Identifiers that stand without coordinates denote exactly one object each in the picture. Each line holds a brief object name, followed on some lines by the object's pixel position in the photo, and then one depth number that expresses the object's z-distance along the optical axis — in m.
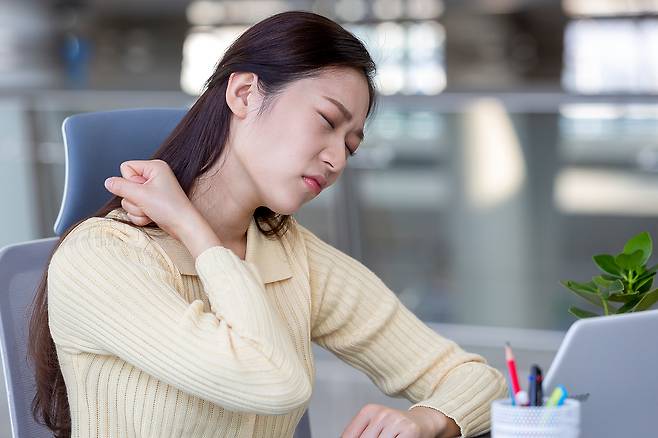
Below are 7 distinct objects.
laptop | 1.99
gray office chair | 2.48
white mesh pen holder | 1.92
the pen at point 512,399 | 1.96
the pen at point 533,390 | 1.96
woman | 2.19
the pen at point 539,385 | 1.96
